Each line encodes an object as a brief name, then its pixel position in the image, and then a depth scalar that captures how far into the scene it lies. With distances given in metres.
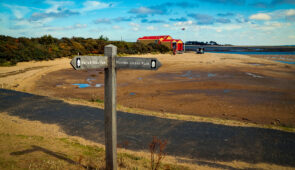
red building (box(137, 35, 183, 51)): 62.90
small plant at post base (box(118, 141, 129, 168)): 4.34
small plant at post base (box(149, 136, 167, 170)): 5.04
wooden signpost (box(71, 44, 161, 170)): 3.47
